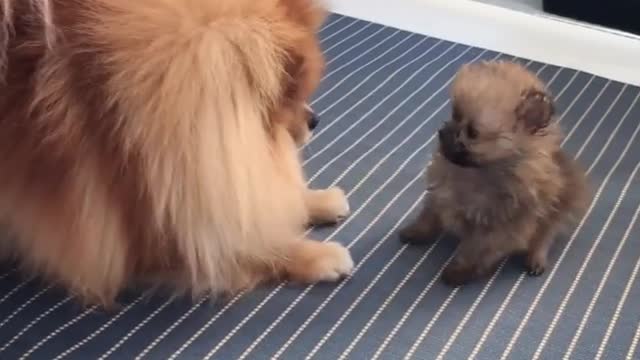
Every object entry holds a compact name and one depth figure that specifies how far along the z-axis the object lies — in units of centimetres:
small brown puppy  122
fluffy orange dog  108
